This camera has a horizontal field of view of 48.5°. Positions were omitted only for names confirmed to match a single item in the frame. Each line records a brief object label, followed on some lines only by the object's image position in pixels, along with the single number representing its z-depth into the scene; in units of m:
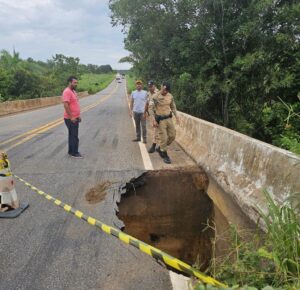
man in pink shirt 7.41
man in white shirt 9.51
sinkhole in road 4.31
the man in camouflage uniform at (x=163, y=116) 7.47
